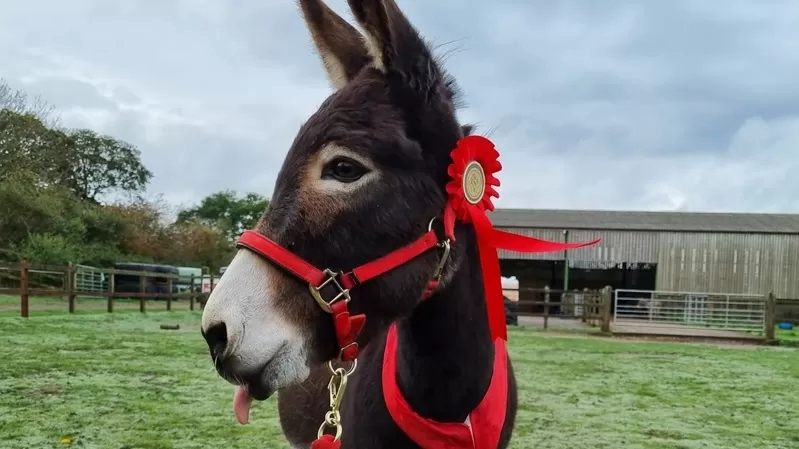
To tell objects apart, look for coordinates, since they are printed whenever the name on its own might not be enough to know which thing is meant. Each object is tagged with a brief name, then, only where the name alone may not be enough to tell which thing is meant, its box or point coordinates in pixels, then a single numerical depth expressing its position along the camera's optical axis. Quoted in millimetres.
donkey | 1803
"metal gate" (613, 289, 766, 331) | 21734
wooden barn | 33812
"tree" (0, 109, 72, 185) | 30938
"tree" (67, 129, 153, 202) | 51469
